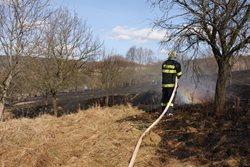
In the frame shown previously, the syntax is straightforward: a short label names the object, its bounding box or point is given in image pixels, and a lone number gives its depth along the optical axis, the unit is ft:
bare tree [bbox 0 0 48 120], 32.85
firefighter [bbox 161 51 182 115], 21.38
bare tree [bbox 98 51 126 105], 63.62
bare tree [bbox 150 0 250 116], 18.86
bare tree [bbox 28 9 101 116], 43.28
